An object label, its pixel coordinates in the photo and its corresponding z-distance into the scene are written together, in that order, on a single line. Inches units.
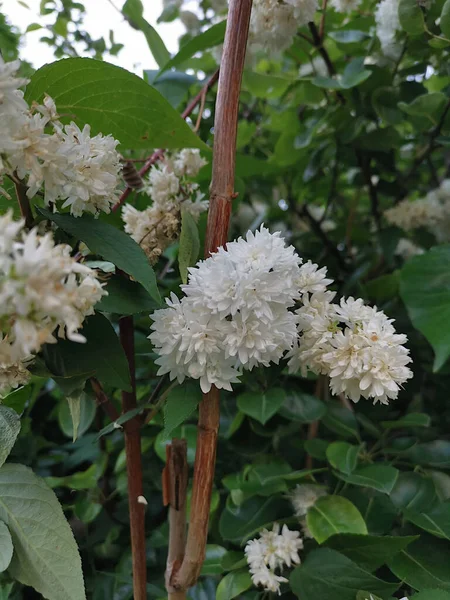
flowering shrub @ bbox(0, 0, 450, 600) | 13.2
